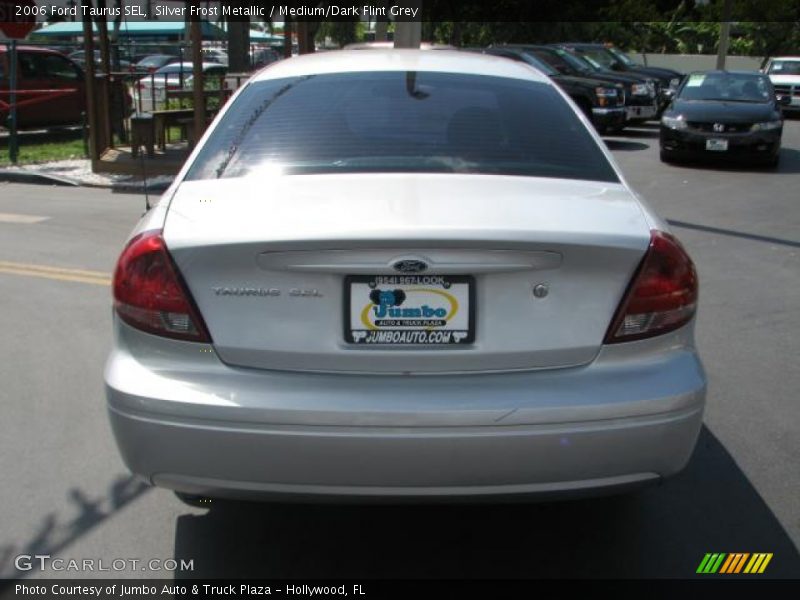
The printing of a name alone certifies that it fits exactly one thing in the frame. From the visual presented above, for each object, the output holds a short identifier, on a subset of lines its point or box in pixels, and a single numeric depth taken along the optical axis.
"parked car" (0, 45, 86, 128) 17.52
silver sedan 2.66
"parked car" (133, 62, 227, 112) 18.76
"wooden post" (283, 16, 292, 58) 15.76
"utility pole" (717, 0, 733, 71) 30.20
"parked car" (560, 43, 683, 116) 20.24
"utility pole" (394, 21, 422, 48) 12.34
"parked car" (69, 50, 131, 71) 36.71
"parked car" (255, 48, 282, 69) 33.16
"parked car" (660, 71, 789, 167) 13.86
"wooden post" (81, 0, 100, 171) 12.89
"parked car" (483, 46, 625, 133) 17.05
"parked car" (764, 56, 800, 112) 24.47
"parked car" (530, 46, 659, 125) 18.33
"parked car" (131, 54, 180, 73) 34.69
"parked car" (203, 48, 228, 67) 41.22
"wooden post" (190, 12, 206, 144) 11.86
